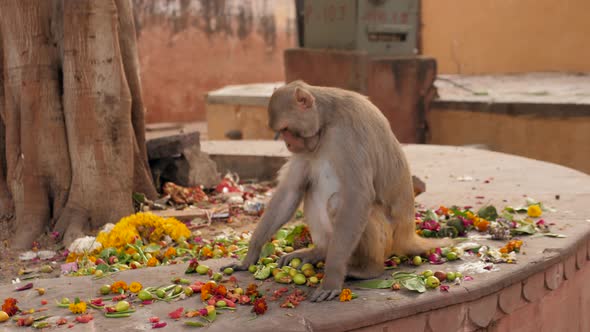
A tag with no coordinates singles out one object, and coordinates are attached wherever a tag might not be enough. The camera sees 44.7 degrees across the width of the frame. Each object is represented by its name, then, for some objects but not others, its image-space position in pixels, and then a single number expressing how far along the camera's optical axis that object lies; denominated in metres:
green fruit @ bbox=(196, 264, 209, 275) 4.01
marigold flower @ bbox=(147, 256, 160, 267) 4.39
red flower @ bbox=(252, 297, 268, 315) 3.33
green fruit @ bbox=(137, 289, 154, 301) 3.59
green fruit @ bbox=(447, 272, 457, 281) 3.70
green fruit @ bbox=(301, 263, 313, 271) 3.92
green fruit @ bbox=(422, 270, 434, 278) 3.71
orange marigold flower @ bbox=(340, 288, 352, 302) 3.47
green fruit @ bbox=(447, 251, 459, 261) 4.03
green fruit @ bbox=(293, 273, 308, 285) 3.78
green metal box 9.63
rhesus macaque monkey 3.64
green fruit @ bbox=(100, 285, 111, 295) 3.70
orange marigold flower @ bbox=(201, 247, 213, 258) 4.59
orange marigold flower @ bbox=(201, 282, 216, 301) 3.52
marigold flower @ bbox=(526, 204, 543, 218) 4.88
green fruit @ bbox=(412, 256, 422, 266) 3.98
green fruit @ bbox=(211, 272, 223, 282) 3.88
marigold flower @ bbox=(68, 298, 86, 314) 3.42
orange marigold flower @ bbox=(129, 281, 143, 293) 3.69
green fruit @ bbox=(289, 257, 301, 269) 4.03
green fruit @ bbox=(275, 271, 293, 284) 3.83
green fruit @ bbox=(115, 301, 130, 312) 3.42
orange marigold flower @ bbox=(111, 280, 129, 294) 3.71
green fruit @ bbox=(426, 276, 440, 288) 3.62
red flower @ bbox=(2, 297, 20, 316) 3.43
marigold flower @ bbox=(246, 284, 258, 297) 3.58
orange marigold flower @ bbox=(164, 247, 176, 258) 4.71
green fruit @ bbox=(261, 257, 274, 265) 4.12
